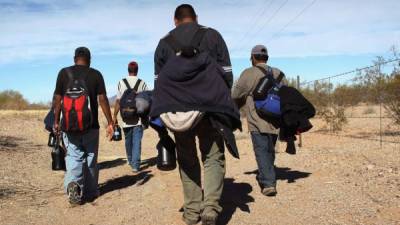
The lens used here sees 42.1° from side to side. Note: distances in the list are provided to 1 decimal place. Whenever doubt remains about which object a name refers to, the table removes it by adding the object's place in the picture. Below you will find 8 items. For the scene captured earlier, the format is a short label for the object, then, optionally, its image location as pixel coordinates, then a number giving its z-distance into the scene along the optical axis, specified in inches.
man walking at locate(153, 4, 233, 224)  183.8
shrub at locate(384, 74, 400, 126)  486.3
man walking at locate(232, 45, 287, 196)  251.4
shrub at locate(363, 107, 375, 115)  780.4
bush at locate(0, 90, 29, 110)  2219.5
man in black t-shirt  248.7
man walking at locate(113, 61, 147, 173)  350.0
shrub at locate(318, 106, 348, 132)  632.4
